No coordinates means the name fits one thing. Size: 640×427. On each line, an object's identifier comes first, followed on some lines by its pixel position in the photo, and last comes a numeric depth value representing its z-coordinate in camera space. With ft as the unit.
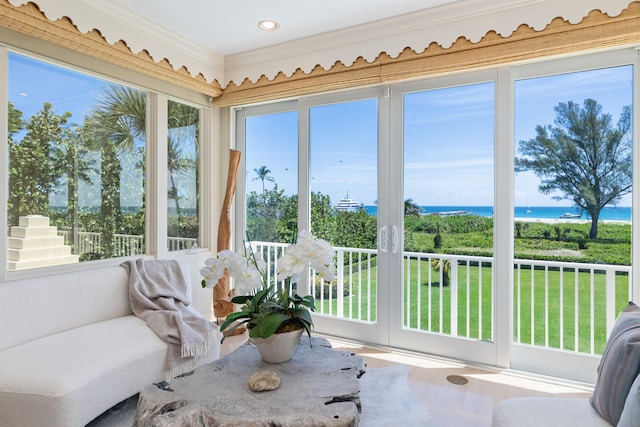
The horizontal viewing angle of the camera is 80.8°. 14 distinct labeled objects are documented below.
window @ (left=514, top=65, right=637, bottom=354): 8.29
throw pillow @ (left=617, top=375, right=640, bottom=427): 3.60
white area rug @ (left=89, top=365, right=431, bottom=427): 6.88
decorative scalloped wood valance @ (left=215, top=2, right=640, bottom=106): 7.80
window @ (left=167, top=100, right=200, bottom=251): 11.82
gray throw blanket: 7.94
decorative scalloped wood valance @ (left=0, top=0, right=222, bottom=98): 7.56
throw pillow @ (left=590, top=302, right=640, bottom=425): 4.23
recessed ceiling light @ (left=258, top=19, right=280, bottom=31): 10.03
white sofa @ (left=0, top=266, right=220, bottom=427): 5.63
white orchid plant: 5.57
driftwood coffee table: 4.32
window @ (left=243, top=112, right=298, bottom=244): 12.32
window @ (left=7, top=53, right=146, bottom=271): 8.19
